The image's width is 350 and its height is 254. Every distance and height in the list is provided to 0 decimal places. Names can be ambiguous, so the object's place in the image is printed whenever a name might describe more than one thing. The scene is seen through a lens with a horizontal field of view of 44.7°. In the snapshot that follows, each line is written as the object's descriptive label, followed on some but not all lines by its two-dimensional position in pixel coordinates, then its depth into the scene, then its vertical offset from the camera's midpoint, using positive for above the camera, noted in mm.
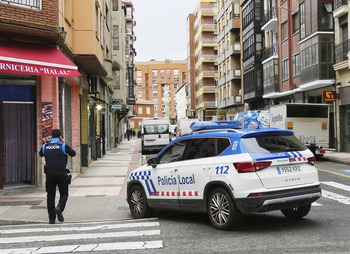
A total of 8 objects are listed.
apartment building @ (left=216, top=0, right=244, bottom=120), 53531 +9840
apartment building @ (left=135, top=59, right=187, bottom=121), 144000 +16993
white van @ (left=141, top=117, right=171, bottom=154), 28188 -164
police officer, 8227 -697
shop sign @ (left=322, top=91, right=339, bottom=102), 26922 +2138
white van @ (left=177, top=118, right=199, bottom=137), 35062 +512
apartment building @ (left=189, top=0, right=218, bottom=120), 76938 +13616
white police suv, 6473 -714
